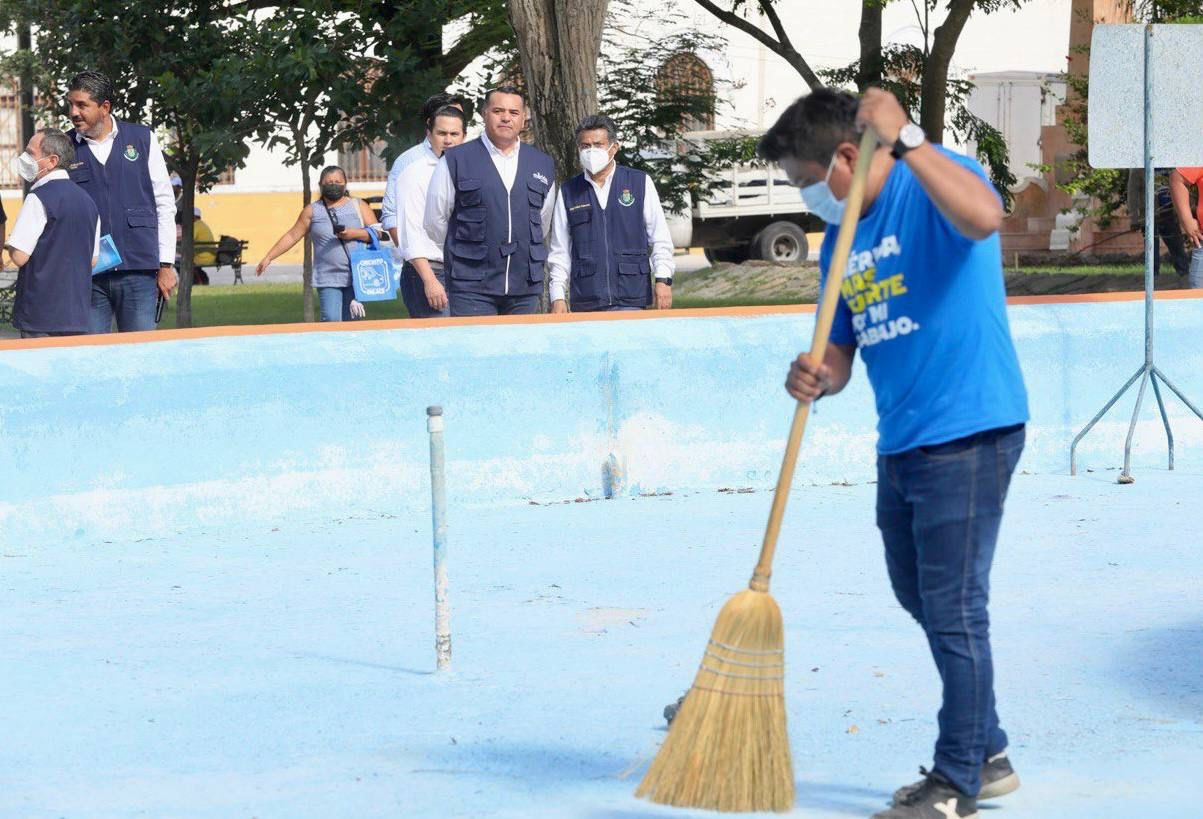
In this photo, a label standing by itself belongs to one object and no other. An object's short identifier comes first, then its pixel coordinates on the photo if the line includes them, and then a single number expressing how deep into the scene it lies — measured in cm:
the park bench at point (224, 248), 3466
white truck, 2983
